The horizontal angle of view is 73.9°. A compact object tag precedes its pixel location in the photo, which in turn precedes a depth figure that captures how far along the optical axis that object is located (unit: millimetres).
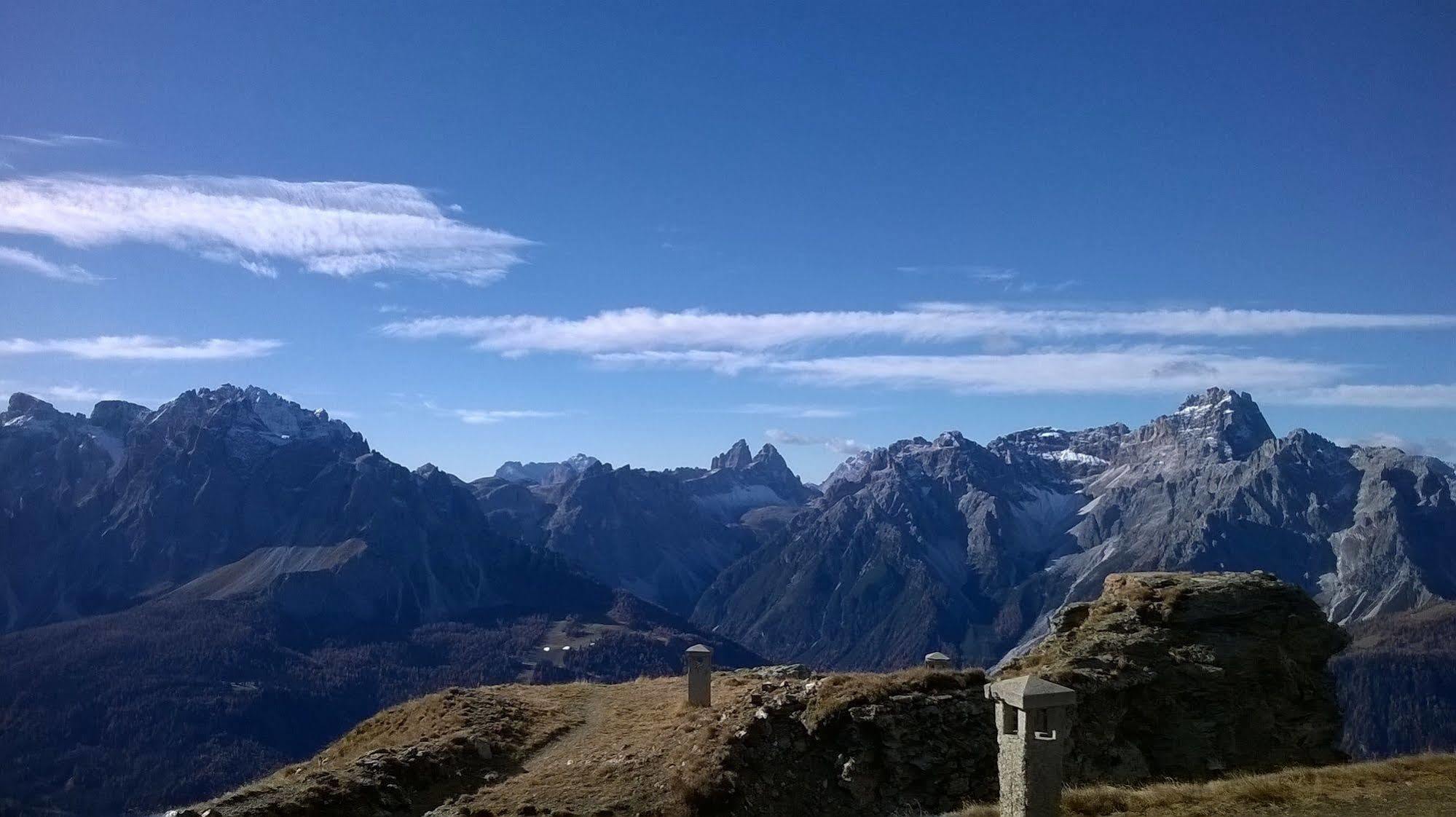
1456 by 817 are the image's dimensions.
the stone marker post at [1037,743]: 23719
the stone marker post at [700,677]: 42938
